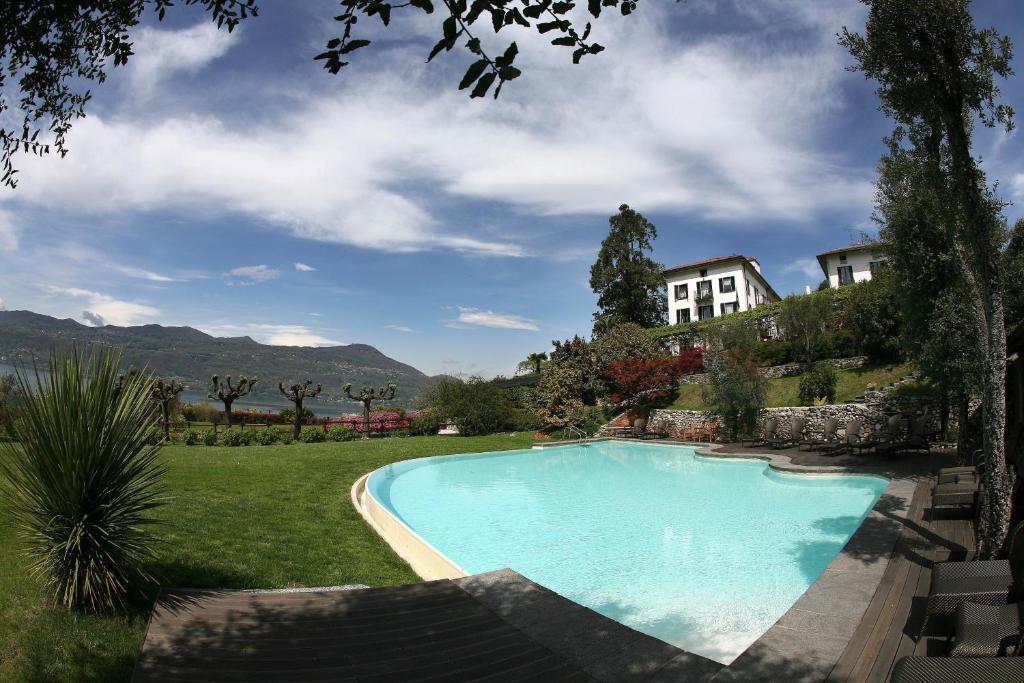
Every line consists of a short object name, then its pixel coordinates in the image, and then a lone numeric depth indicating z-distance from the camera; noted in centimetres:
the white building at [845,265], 4115
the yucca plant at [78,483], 428
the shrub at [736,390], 1862
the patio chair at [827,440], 1616
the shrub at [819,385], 1912
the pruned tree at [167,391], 2167
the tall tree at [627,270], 4481
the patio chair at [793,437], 1708
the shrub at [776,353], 2472
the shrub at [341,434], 2319
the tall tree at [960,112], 511
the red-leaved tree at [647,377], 2522
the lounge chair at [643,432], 2238
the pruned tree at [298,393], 2391
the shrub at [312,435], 2266
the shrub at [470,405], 2569
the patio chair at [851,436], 1470
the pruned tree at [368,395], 2581
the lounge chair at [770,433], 1748
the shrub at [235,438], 2073
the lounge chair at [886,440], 1336
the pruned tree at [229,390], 2417
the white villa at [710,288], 4456
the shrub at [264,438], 2150
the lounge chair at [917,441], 1317
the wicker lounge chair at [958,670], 239
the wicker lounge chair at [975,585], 358
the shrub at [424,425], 2569
